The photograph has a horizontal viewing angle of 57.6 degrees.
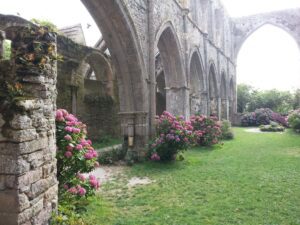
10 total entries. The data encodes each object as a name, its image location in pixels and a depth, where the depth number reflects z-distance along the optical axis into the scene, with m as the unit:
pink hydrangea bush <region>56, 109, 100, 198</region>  3.60
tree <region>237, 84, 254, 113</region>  28.95
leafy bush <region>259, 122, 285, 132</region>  16.98
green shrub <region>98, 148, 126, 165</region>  7.54
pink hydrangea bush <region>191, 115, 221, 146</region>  10.46
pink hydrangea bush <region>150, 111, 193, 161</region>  6.97
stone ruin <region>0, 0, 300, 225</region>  2.45
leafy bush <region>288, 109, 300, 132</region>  14.01
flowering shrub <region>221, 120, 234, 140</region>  12.96
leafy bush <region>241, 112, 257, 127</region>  22.48
